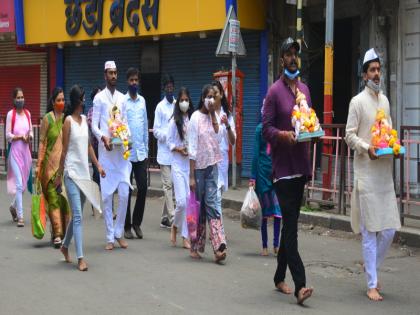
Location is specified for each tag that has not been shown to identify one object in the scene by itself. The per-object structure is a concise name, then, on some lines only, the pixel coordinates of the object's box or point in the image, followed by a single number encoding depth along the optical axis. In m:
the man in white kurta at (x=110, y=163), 12.96
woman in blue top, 12.39
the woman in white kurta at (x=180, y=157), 13.11
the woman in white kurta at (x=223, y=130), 12.27
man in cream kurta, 9.71
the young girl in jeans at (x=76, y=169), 11.36
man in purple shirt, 9.15
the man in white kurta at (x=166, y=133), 14.96
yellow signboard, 22.44
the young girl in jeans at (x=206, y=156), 11.93
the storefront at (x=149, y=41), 23.16
